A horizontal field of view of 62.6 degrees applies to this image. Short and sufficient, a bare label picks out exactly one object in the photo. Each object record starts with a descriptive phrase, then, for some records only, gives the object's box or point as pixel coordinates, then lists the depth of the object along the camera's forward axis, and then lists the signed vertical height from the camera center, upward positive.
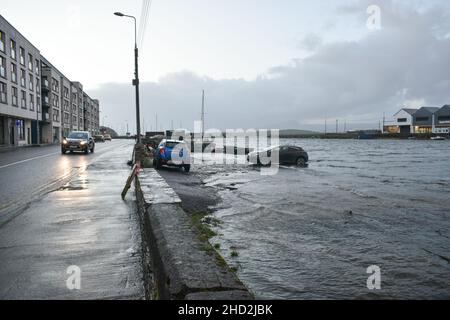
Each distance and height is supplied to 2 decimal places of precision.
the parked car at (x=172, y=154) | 19.02 -0.73
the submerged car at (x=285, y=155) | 26.59 -1.19
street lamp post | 22.89 +3.57
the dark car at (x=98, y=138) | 72.71 +0.41
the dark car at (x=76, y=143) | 28.31 -0.21
